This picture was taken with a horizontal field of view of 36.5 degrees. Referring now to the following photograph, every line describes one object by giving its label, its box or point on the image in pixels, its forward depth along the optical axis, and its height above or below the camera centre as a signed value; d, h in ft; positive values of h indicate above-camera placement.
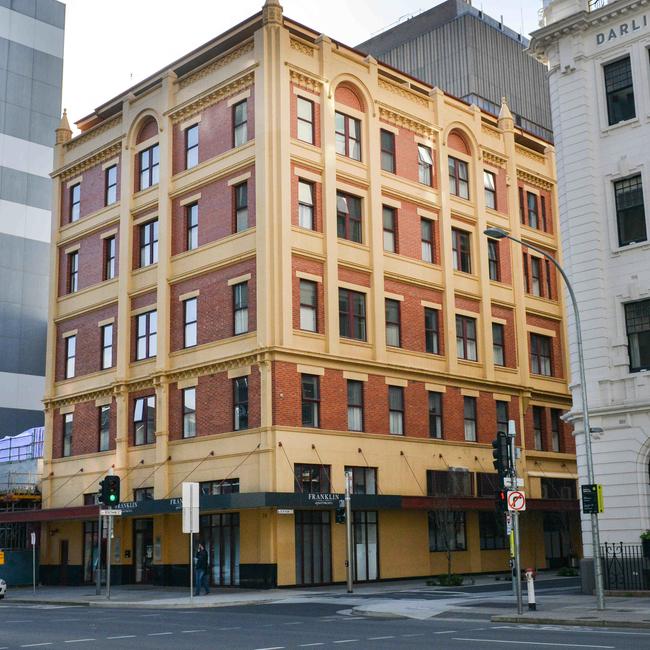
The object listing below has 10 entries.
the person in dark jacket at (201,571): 114.83 -3.78
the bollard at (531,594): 79.00 -4.99
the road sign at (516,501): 78.18 +2.32
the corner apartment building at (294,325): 128.57 +30.60
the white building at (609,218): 96.89 +32.01
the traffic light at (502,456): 82.28 +6.18
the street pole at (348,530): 112.68 +0.52
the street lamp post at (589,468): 76.74 +4.91
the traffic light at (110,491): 114.62 +5.61
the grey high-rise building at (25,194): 211.20 +75.56
